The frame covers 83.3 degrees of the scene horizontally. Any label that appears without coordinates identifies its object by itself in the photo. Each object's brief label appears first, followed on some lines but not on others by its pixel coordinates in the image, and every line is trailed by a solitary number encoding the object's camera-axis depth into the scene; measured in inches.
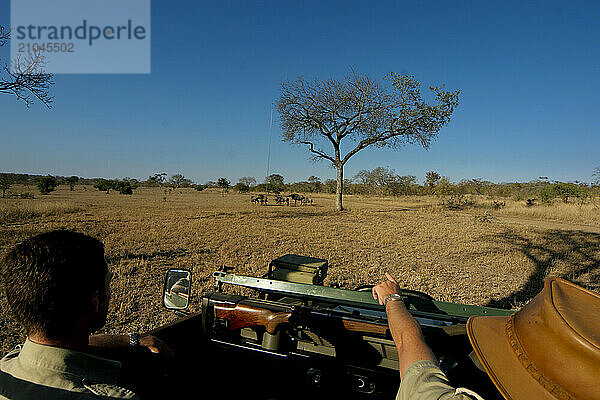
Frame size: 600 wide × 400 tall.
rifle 70.4
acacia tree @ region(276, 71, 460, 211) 910.4
